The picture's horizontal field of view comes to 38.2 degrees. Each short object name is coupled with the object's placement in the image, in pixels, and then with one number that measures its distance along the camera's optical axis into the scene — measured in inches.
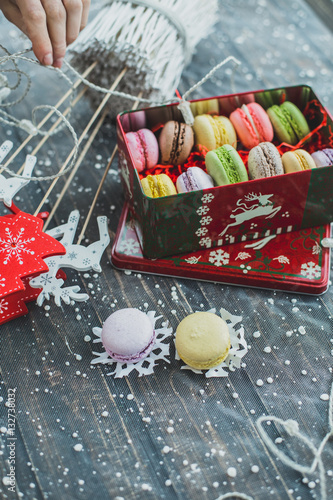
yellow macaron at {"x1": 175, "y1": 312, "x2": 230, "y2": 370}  35.5
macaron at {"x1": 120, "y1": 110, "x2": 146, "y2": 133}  42.7
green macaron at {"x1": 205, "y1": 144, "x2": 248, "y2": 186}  39.8
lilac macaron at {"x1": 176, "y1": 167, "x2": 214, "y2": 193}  40.1
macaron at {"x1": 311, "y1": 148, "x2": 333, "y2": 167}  41.4
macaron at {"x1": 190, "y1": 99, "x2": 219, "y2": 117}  44.6
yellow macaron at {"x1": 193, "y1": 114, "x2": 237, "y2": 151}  43.7
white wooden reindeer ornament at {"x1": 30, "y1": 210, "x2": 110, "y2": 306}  39.8
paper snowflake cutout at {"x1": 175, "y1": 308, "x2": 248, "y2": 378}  37.0
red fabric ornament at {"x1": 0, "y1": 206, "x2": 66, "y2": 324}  36.0
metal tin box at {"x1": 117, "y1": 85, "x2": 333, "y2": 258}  38.3
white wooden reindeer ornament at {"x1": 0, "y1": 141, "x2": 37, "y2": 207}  39.4
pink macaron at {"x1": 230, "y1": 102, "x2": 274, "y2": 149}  44.6
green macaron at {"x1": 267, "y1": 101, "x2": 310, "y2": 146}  44.9
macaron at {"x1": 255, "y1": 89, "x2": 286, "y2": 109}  45.6
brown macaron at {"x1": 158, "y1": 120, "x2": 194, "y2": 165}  43.1
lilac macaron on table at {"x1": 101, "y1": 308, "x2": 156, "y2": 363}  35.8
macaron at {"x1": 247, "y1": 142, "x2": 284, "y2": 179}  40.7
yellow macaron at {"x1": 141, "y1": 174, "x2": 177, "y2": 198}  39.8
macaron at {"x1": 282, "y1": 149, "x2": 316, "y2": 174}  41.0
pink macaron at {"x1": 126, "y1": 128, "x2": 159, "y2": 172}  42.0
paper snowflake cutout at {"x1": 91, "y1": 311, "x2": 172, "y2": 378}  36.9
